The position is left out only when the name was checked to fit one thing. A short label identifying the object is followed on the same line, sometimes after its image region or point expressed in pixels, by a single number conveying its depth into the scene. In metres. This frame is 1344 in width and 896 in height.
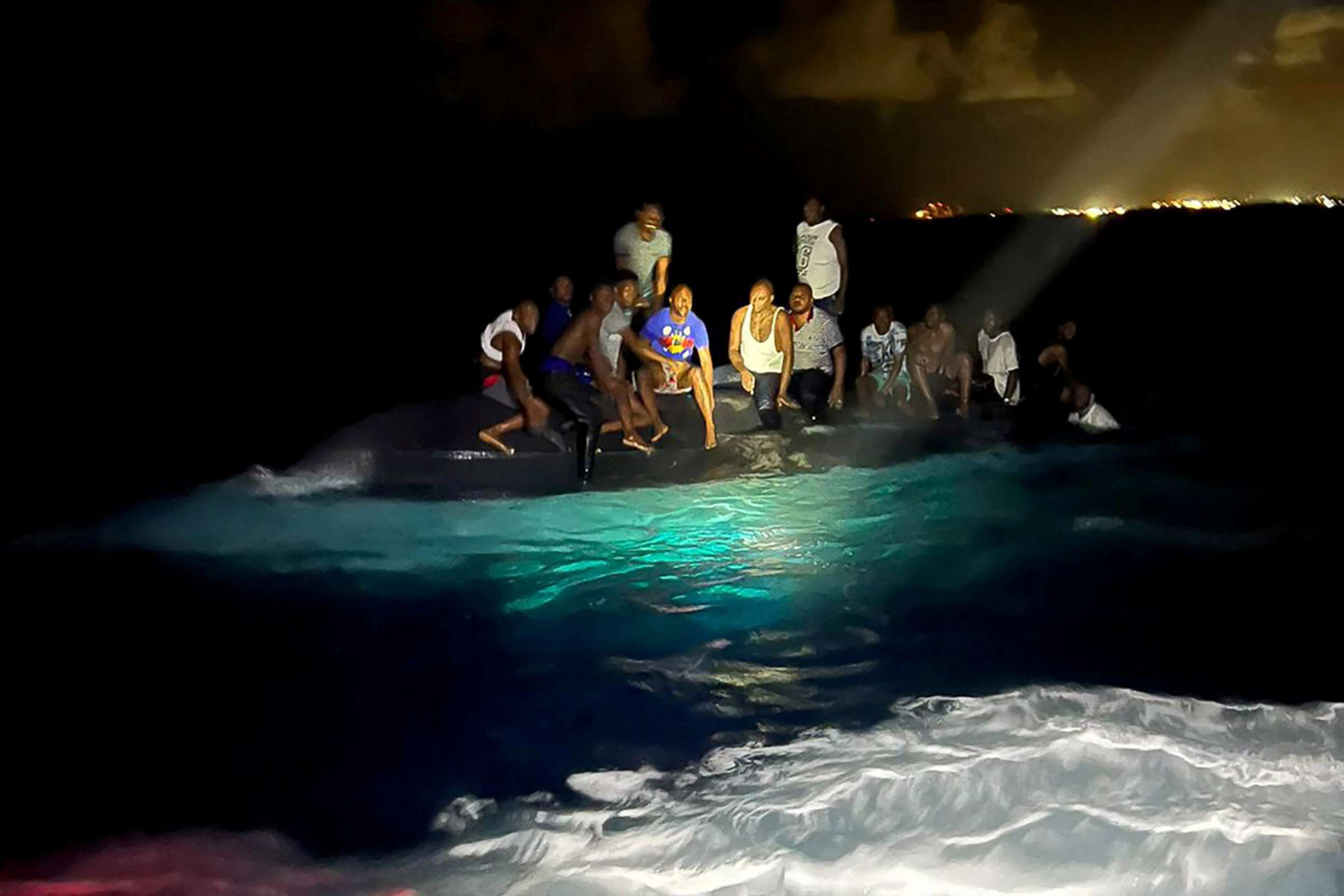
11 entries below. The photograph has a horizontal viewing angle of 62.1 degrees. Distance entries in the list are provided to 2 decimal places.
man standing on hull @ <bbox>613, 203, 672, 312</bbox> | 9.37
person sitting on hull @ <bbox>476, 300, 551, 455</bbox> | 8.48
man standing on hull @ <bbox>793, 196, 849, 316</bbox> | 9.97
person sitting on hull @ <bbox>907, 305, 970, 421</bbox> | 10.40
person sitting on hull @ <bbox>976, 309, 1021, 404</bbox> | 10.70
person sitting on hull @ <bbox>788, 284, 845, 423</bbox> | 10.00
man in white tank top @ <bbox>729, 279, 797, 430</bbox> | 9.54
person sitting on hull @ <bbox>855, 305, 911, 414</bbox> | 10.31
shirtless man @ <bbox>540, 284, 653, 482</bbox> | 8.66
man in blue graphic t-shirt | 8.95
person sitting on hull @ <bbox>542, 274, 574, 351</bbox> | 8.91
